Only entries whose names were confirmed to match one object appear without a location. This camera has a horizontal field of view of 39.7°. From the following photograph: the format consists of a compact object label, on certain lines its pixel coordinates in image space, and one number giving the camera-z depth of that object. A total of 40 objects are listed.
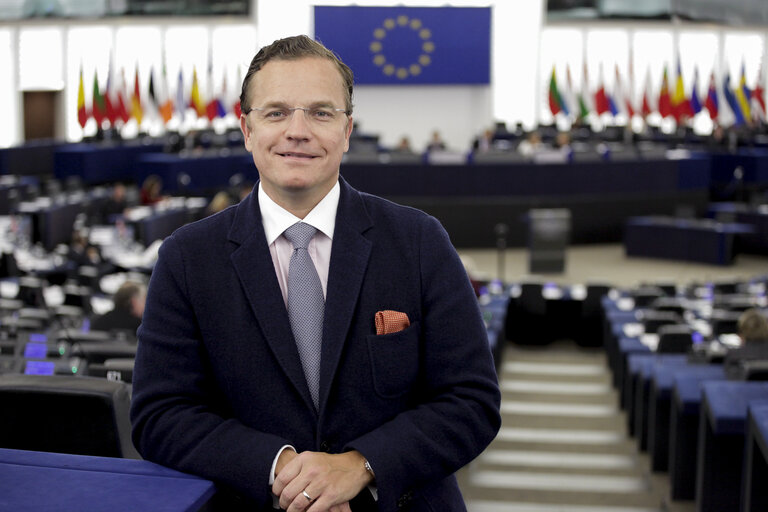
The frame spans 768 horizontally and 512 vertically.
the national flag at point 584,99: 27.12
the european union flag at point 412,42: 25.39
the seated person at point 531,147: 18.86
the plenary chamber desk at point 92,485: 1.67
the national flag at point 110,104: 24.86
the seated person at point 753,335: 6.75
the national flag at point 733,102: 27.36
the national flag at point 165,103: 25.52
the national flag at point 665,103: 26.41
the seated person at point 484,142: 22.89
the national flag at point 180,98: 26.22
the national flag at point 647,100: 27.44
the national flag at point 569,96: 28.55
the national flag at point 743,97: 27.47
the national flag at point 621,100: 27.57
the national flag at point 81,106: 24.06
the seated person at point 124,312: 7.66
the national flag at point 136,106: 25.22
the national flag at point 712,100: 26.97
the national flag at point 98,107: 24.58
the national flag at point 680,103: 26.61
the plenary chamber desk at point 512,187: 18.06
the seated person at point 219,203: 13.46
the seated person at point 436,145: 23.30
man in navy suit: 2.03
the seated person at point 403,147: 20.39
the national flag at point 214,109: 26.34
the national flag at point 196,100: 26.16
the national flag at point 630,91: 27.55
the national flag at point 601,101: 27.55
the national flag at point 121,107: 25.05
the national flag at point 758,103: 28.11
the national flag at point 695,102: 26.78
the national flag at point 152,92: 25.59
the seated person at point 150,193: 17.02
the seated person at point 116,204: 16.27
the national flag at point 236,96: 27.04
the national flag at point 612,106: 27.67
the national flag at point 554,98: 27.00
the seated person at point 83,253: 11.88
